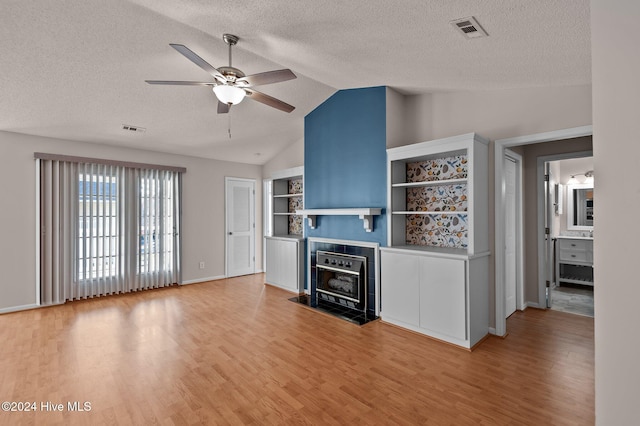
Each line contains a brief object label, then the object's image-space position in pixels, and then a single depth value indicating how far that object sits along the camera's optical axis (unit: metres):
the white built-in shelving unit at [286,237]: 5.14
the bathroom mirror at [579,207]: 5.49
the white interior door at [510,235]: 3.86
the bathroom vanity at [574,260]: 5.05
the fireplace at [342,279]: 4.07
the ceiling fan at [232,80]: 2.45
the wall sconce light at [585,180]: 5.43
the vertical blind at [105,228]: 4.44
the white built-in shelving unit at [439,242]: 3.10
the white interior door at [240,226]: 6.39
